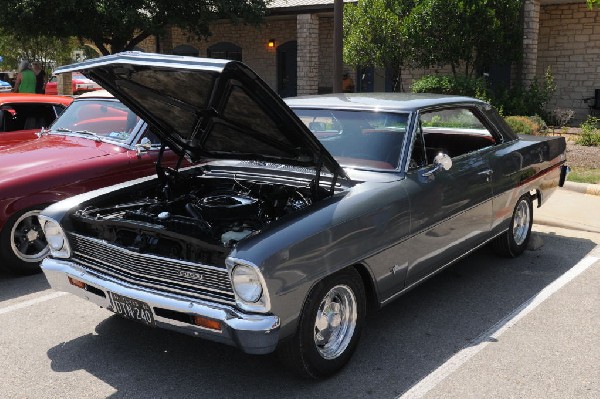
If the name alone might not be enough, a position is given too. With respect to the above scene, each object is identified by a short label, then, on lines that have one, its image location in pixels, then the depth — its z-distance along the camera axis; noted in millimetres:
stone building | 16188
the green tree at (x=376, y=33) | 14562
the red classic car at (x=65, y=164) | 5320
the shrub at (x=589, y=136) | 11657
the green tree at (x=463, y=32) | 13820
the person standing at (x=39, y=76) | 12930
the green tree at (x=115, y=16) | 16391
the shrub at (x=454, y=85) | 14025
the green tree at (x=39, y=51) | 32091
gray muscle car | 3262
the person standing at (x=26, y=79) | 12312
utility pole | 10397
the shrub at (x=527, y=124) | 11422
